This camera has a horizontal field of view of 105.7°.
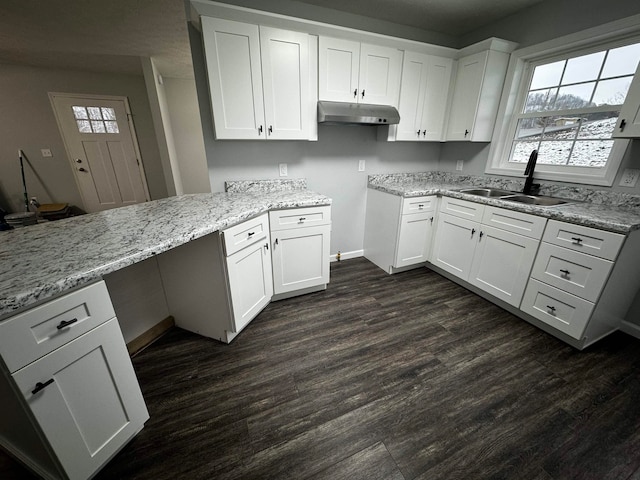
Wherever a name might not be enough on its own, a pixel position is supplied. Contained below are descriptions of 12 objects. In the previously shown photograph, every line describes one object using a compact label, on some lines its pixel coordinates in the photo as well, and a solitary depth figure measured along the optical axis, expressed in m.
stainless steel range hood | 2.06
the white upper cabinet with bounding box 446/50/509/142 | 2.30
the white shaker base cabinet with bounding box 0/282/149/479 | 0.74
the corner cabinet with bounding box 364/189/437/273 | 2.48
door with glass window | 3.90
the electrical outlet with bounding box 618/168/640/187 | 1.72
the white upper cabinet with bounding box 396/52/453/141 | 2.36
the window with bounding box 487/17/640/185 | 1.85
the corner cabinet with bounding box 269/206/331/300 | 2.00
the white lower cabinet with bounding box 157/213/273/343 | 1.54
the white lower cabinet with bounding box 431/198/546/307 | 1.87
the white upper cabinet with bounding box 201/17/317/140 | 1.76
